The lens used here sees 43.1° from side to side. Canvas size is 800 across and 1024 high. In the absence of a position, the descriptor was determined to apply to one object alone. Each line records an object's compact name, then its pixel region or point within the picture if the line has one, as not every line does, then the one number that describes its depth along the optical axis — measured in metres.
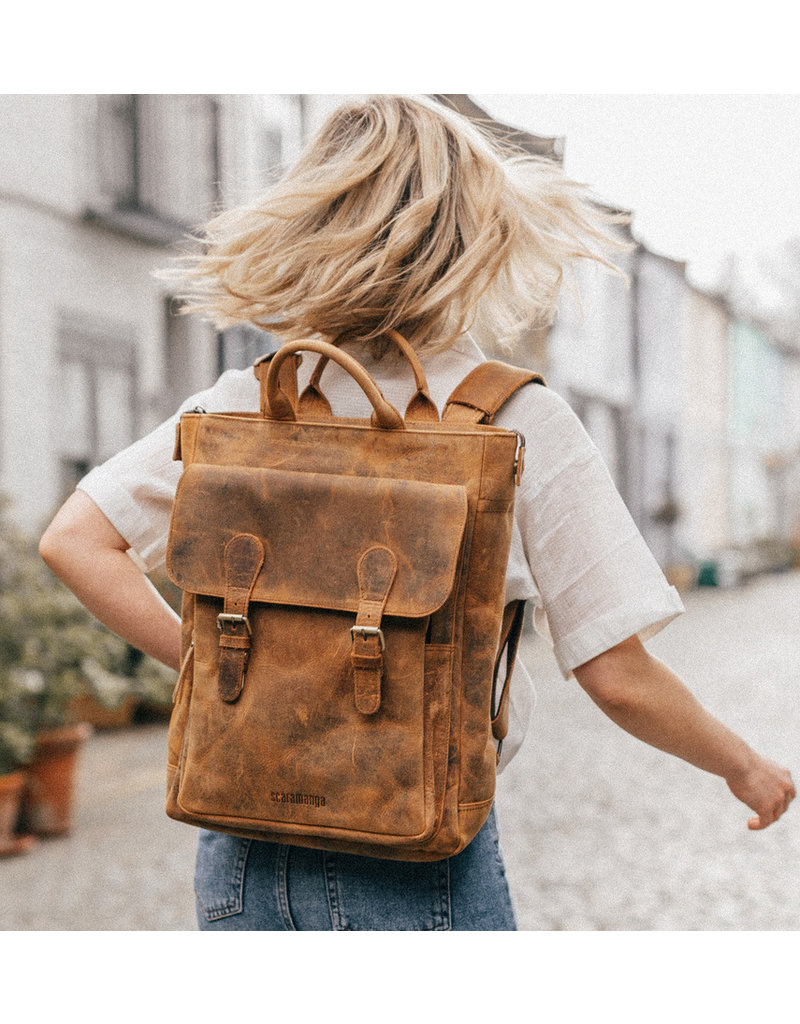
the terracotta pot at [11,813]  2.88
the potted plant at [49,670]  3.02
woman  0.92
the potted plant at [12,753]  2.85
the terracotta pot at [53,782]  3.08
